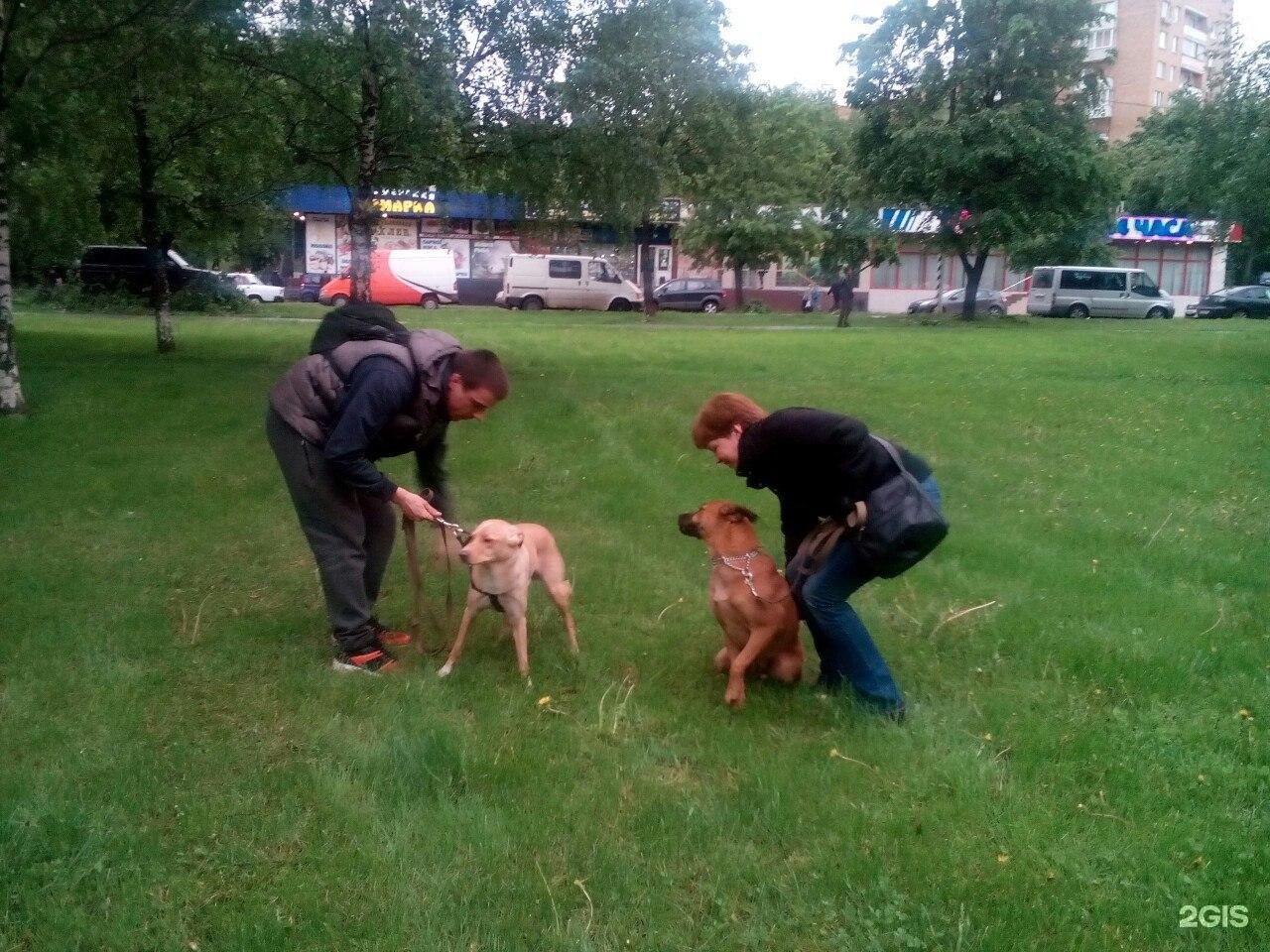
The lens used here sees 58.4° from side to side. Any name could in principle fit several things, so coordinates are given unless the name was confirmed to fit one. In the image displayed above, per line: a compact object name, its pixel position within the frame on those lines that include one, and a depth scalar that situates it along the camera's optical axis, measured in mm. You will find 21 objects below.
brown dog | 4977
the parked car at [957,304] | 42812
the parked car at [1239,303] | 45688
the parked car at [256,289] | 41781
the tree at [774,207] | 41219
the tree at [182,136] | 14570
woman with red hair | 4469
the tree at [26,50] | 12000
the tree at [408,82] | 13586
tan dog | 5164
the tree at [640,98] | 14516
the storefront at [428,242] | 46000
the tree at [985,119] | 34156
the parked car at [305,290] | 44562
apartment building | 69438
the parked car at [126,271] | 34844
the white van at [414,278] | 40875
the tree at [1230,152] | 20281
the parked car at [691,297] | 43688
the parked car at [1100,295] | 44062
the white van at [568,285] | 40875
